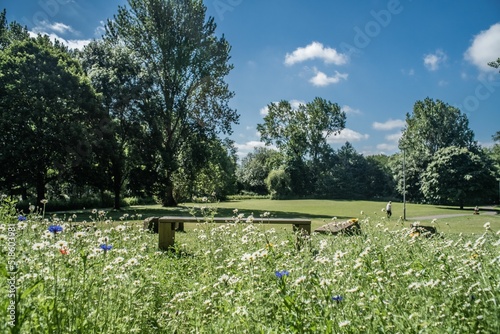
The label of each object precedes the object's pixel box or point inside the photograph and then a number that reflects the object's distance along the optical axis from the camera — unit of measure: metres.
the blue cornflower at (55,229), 3.09
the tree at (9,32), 29.80
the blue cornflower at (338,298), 2.51
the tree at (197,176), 33.00
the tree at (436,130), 57.62
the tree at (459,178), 38.88
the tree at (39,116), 20.27
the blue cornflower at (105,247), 2.97
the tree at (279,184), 62.40
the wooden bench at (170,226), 8.82
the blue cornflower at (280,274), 2.57
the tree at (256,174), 78.07
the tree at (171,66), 29.42
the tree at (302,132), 66.00
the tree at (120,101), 26.92
